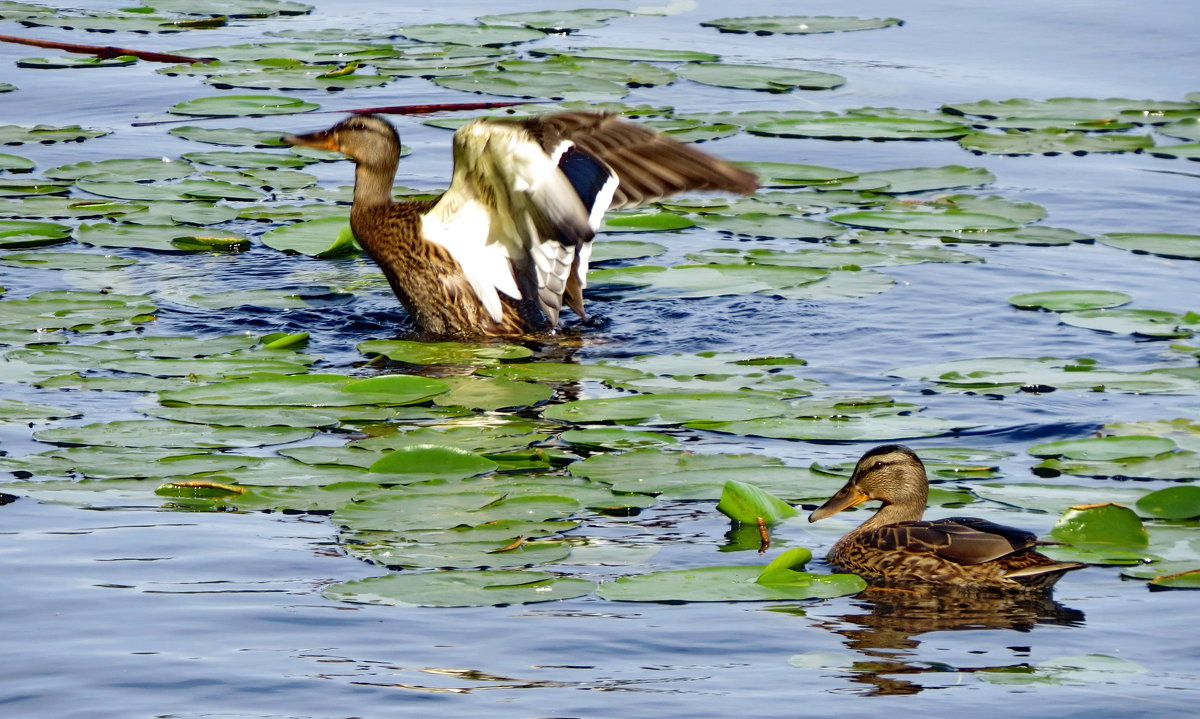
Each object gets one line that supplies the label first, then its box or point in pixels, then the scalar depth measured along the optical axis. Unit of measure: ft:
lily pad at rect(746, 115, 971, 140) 77.36
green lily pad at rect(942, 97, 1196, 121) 82.28
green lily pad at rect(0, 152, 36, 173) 71.67
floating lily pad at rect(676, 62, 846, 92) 85.56
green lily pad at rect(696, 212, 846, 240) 66.03
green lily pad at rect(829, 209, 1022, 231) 67.10
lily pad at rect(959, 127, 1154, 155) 76.79
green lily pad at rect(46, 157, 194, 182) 71.10
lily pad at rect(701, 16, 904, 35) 99.66
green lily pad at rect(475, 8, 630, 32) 100.83
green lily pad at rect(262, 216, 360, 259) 65.62
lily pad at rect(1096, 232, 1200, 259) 64.28
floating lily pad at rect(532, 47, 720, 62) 90.99
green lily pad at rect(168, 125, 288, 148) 77.51
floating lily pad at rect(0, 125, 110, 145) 77.06
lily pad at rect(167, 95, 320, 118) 79.56
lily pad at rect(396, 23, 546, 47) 94.79
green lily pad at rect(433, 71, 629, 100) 84.02
